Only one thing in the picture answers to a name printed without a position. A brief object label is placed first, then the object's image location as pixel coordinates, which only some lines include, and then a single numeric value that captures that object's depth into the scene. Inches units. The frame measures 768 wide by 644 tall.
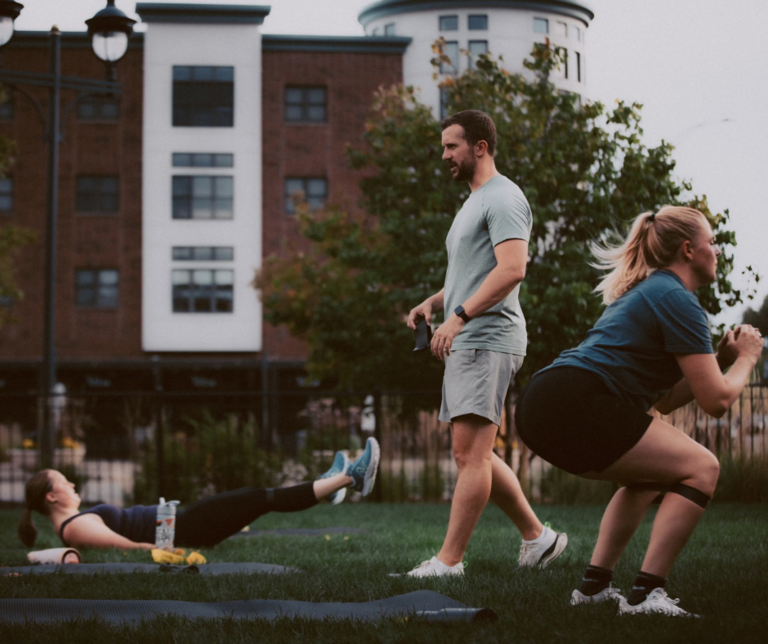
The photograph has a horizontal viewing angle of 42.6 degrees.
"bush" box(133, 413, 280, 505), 472.4
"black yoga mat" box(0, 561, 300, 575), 191.6
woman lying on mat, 224.7
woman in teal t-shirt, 130.5
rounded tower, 1625.2
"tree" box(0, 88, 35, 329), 741.3
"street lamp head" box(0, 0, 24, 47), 425.1
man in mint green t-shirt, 181.0
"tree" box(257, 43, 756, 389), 469.7
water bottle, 241.6
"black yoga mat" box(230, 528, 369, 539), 310.3
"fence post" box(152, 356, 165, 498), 461.7
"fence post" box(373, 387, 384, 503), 470.9
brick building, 1467.8
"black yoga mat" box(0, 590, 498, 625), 137.1
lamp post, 462.9
